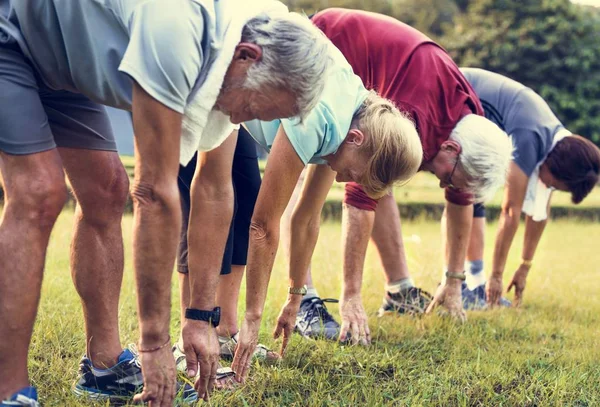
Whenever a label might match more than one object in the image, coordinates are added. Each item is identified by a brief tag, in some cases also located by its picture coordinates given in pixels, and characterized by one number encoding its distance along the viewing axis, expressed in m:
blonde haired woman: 2.81
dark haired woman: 4.98
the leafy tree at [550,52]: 25.00
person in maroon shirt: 3.65
